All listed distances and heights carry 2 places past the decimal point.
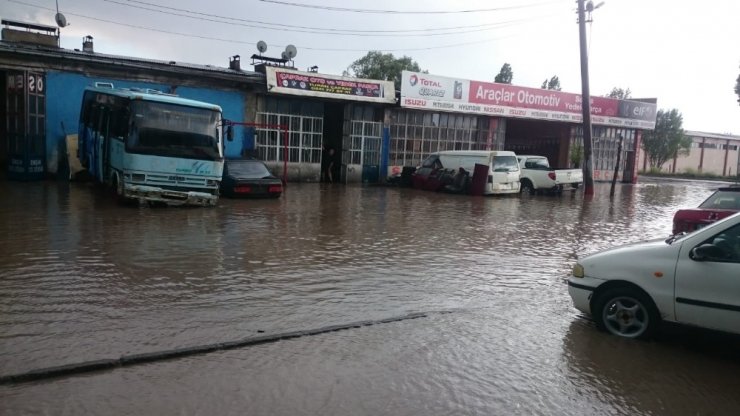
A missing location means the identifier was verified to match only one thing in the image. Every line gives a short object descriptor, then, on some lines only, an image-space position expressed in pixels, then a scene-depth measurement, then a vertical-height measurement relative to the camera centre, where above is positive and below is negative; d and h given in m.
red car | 8.88 -0.69
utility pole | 24.12 +2.40
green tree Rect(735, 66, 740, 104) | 36.91 +5.34
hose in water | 4.03 -1.75
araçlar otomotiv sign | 26.03 +2.92
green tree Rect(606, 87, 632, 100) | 58.98 +7.34
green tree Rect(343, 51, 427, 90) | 59.28 +9.15
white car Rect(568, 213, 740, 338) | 4.82 -1.09
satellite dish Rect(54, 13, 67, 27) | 23.50 +4.77
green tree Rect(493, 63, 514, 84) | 62.25 +9.21
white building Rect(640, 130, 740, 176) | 61.40 +1.34
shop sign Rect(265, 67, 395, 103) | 22.59 +2.62
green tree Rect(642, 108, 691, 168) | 53.75 +2.53
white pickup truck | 23.48 -0.73
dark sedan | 16.60 -1.12
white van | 21.64 -0.41
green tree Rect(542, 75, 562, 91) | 66.50 +9.03
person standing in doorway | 26.06 -0.88
